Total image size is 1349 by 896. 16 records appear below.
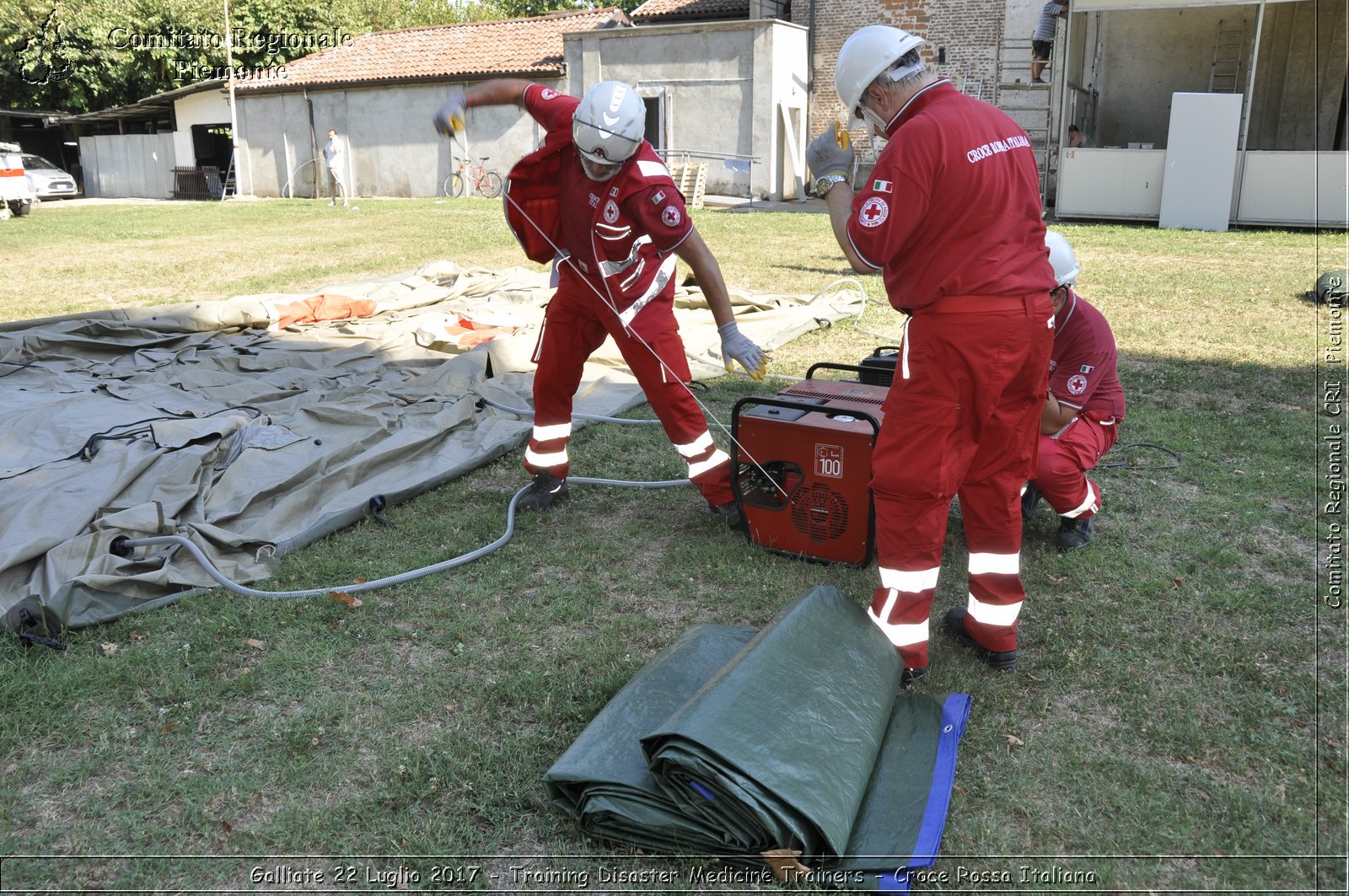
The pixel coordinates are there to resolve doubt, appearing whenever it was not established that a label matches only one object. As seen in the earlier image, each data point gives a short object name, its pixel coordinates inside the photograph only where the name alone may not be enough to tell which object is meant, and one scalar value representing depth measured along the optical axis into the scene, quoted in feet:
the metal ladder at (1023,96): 70.54
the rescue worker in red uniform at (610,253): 13.57
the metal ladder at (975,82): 73.91
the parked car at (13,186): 69.10
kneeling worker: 13.47
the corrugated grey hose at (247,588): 12.57
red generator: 12.80
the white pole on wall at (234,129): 94.43
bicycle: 84.89
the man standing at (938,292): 9.37
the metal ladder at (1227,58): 63.36
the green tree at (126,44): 109.19
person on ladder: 60.64
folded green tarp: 7.64
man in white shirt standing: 83.30
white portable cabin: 50.14
